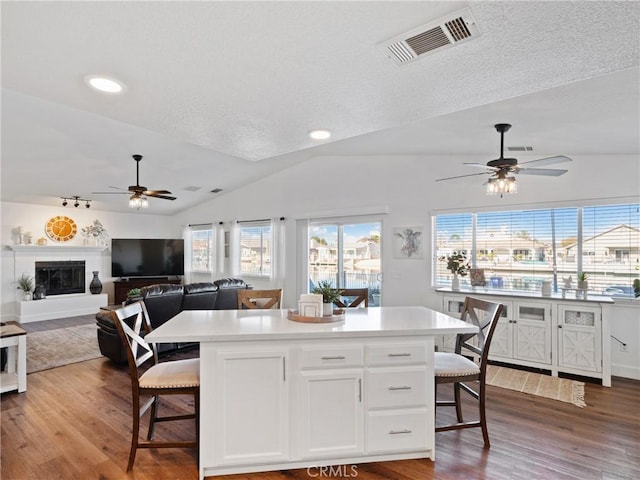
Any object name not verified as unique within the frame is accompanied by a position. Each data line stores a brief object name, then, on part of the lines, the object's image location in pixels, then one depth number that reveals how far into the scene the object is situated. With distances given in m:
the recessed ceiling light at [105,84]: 1.86
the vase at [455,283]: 4.82
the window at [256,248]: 7.37
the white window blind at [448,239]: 5.08
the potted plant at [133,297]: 4.30
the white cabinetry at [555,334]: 3.73
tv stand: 7.92
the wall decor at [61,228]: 7.29
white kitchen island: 2.12
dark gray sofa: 4.20
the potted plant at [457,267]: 4.84
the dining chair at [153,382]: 2.20
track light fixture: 6.82
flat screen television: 8.12
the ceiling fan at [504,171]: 3.43
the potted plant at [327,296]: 2.52
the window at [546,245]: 4.09
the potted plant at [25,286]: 6.76
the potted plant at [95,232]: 7.80
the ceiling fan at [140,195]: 4.89
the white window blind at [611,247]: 4.02
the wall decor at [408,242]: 5.37
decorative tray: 2.42
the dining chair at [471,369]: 2.42
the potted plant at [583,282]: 4.08
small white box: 2.46
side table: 3.41
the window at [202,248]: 8.45
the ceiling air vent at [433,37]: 1.43
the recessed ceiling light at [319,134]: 2.70
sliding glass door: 5.91
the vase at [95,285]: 7.68
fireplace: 7.14
